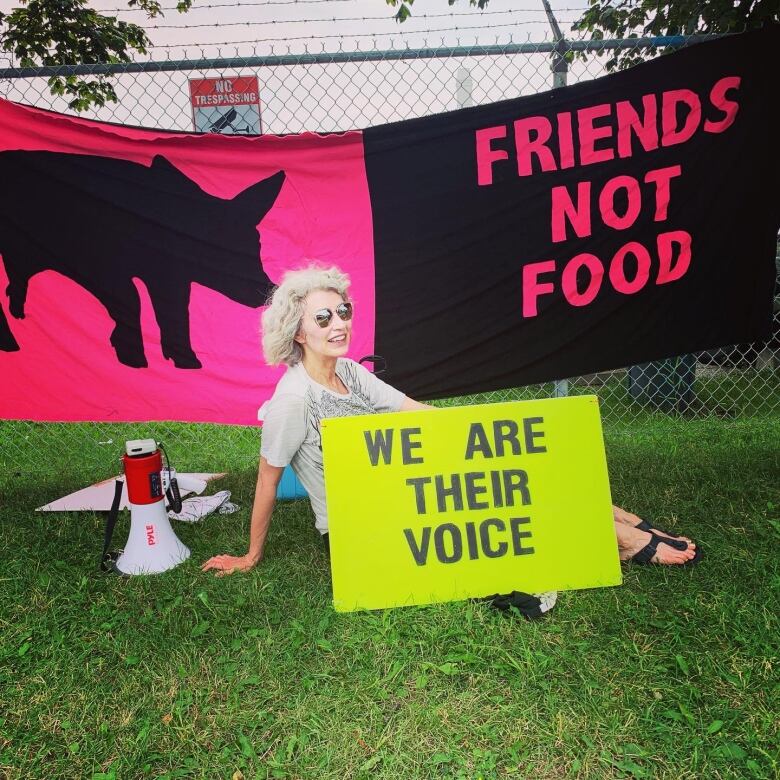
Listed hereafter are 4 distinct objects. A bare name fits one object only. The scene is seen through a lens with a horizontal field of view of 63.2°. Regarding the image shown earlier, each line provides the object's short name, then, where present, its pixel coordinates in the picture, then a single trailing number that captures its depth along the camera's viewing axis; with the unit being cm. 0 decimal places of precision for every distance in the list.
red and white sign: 319
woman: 244
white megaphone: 258
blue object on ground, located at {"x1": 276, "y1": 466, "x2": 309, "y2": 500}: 342
